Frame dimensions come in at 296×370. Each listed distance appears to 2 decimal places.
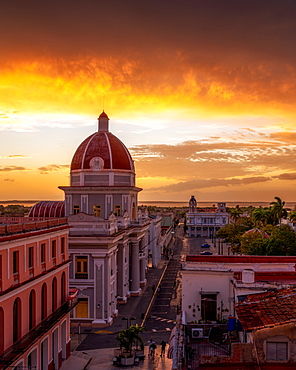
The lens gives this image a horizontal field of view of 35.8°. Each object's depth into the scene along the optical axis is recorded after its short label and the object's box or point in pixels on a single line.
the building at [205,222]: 150.75
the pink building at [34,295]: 22.11
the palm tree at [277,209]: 89.50
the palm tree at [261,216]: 88.88
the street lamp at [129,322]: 39.91
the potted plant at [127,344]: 31.69
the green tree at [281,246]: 49.34
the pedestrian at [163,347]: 33.52
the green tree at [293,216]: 85.22
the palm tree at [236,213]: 126.14
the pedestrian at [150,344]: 33.56
